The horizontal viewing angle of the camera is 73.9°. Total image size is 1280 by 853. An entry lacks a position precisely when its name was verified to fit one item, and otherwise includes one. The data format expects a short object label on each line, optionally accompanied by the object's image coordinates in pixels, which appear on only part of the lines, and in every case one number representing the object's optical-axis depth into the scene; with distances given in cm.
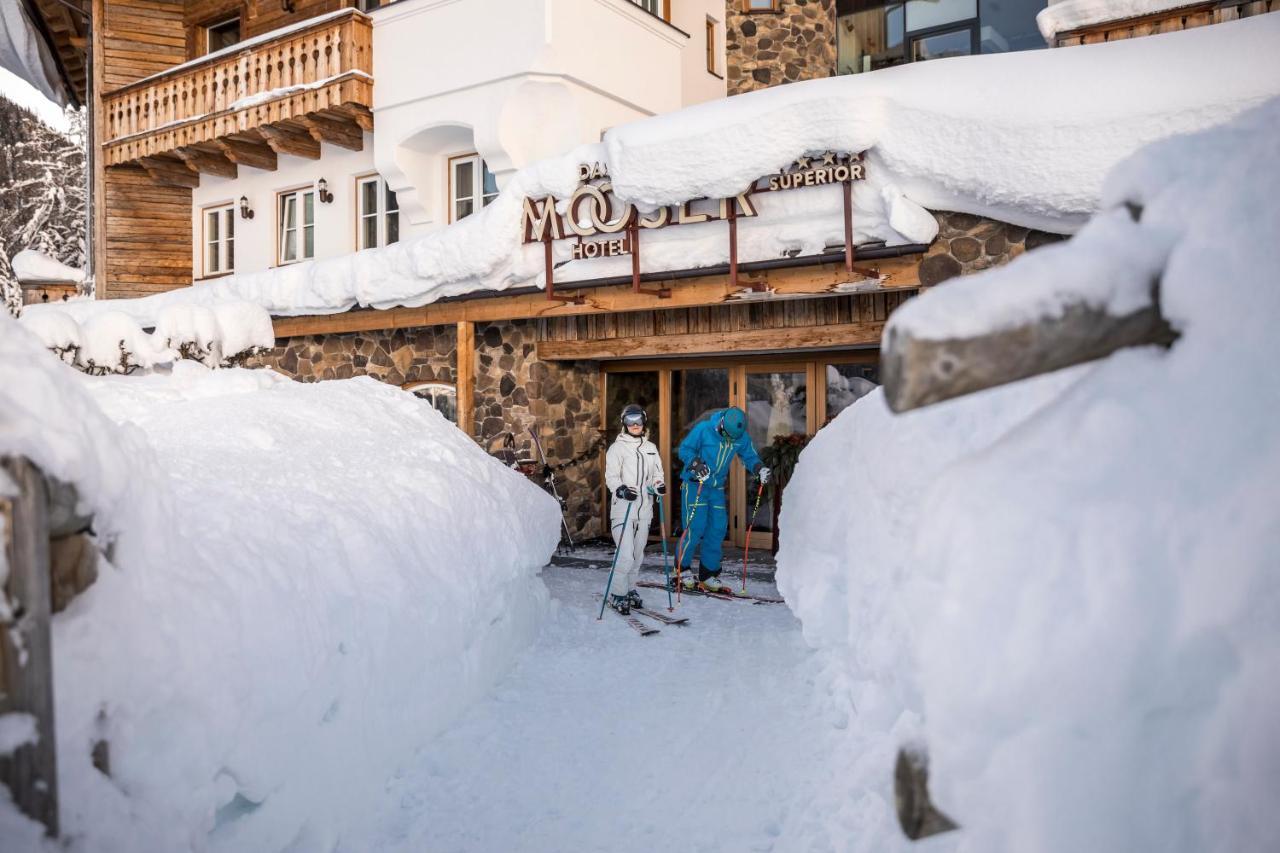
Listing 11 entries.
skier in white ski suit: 652
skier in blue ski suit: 718
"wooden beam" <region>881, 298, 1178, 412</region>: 157
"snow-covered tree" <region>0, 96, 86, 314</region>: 2492
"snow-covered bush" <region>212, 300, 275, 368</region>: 816
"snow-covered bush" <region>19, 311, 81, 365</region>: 788
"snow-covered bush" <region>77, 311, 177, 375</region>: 804
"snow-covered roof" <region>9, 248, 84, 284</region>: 1683
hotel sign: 679
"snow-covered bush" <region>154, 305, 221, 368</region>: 809
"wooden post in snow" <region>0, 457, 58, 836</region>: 201
